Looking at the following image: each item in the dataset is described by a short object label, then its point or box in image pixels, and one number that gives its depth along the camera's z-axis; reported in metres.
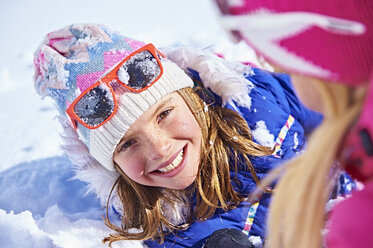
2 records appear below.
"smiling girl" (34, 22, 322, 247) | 1.14
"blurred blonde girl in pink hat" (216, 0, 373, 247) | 0.86
